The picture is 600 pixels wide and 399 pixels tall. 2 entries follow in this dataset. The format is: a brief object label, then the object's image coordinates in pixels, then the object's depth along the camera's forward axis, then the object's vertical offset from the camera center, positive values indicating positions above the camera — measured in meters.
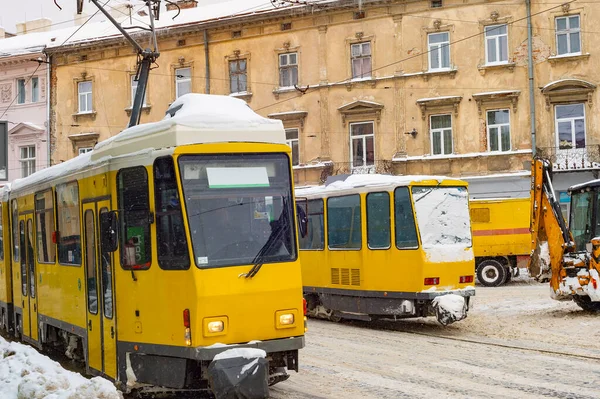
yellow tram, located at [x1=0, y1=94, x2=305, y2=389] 8.17 -0.35
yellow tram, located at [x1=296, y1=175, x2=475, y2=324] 14.80 -0.76
